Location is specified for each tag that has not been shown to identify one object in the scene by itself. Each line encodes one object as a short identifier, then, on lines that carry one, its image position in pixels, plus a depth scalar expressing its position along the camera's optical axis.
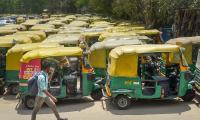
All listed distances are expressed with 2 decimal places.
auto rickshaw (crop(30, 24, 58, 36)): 27.30
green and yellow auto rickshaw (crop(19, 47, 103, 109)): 13.99
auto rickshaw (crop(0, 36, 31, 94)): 16.42
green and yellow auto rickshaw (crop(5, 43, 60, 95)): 15.98
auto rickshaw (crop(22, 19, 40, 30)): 36.41
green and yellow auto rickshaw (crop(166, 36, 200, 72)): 15.57
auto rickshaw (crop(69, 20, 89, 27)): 33.37
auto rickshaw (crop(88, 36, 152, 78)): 16.66
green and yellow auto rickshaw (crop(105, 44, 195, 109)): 13.45
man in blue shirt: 11.05
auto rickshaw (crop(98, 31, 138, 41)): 20.50
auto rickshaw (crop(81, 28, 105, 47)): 21.83
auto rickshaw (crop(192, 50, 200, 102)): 14.05
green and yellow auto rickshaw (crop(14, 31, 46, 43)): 21.48
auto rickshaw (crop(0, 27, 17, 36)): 25.89
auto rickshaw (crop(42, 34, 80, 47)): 19.07
